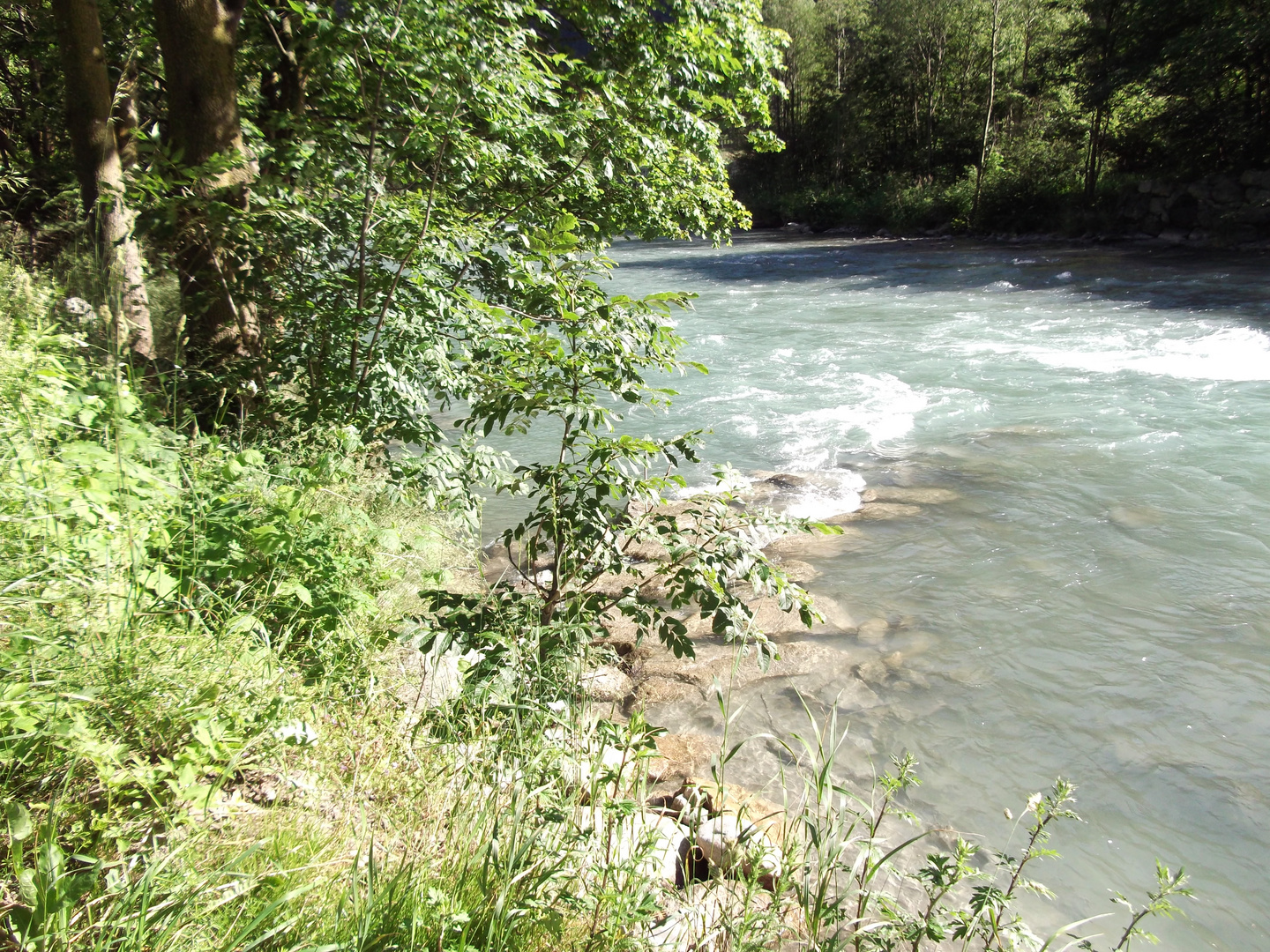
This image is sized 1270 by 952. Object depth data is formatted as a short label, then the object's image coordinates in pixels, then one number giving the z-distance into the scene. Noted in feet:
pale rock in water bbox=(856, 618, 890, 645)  16.85
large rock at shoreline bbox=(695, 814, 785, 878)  6.48
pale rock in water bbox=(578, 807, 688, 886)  6.20
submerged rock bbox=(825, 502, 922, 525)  23.06
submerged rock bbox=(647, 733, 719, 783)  12.07
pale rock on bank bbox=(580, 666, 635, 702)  14.66
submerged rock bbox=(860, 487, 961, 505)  24.06
